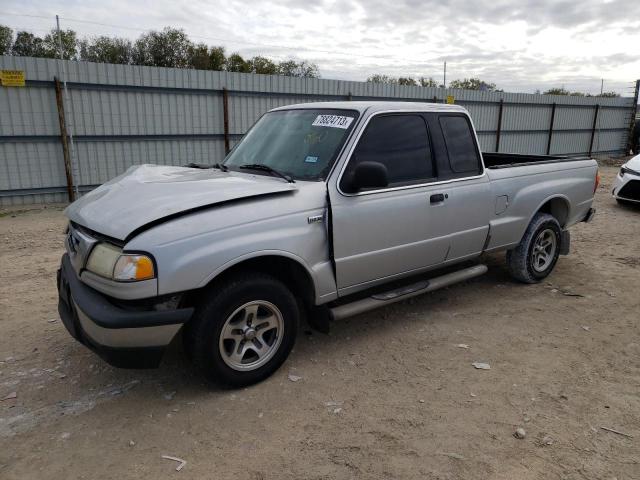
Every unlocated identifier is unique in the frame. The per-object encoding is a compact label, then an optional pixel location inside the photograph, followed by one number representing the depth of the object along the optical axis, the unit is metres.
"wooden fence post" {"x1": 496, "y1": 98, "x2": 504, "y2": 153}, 18.14
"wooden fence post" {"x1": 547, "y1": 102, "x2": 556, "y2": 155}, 19.91
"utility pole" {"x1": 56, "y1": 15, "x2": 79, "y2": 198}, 10.17
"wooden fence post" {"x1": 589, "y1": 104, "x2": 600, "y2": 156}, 21.56
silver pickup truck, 2.96
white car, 9.84
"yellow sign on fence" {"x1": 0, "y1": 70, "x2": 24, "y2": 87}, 9.59
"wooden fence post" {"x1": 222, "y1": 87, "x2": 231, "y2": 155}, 12.09
